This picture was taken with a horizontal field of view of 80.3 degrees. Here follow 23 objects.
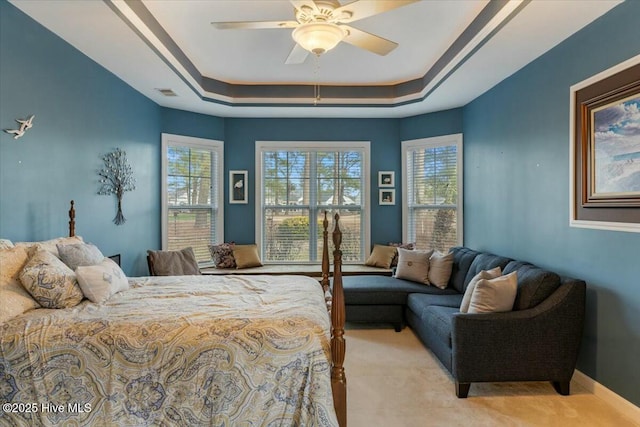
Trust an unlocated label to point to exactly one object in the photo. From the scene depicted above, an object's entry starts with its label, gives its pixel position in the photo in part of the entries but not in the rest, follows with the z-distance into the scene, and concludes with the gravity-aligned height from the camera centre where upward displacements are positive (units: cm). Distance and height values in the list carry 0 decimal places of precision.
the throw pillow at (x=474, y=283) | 304 -58
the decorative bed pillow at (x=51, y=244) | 235 -23
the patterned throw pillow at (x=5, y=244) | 228 -21
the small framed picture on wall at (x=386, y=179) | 560 +48
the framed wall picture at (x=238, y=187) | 557 +35
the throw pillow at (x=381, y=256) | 527 -63
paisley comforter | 180 -78
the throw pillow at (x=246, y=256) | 528 -64
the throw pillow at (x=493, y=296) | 282 -63
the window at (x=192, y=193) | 508 +24
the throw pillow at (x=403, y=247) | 521 -49
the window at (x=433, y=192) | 516 +28
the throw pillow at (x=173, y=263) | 439 -62
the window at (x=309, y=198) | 566 +19
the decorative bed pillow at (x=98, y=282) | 235 -46
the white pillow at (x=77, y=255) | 253 -31
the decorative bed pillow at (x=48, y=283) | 215 -42
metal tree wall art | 377 +35
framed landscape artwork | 243 +44
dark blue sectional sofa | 271 -91
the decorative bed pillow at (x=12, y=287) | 201 -43
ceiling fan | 215 +116
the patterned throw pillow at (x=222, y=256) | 525 -63
